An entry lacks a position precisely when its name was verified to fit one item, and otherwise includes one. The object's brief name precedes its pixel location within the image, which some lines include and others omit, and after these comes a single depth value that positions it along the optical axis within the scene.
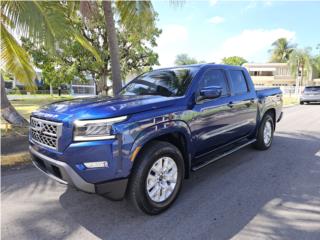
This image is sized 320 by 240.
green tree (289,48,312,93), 39.53
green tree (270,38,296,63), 60.34
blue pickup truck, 2.96
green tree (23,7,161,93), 18.31
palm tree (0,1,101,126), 6.50
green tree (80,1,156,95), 8.05
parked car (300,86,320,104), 19.67
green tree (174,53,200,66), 75.88
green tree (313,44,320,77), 44.44
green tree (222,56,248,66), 72.66
